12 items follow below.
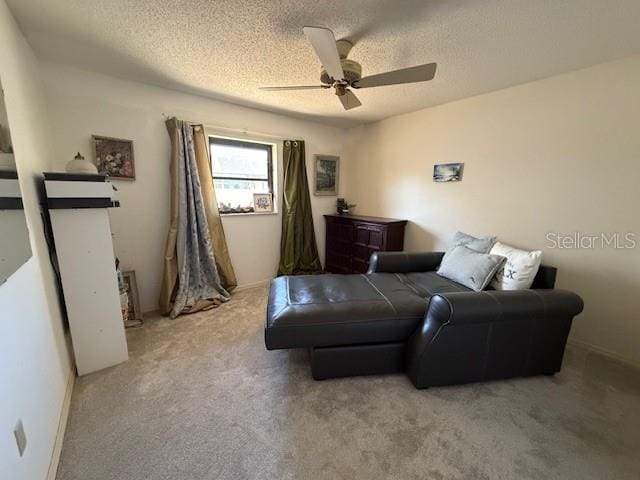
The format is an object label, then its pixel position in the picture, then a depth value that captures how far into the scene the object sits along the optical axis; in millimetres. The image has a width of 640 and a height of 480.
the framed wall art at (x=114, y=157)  2252
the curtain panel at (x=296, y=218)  3453
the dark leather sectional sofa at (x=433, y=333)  1518
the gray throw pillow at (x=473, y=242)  2283
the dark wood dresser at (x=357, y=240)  3176
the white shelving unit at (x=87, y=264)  1580
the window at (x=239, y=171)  3088
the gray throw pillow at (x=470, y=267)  2012
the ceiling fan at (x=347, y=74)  1432
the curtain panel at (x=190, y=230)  2543
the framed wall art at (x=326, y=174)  3773
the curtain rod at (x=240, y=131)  2653
